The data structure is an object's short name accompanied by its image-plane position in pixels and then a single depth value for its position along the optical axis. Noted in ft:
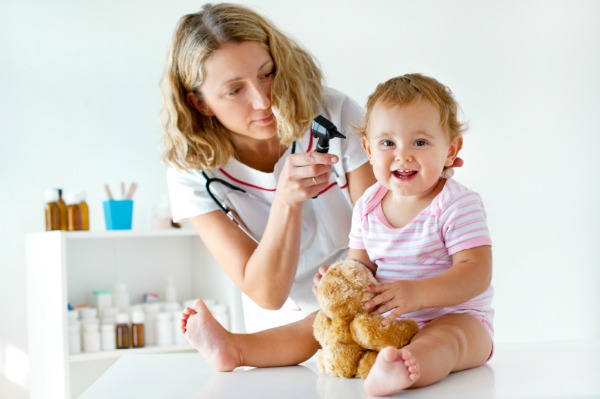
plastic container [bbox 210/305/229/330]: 10.48
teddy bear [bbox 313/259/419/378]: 3.60
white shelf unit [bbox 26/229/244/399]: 9.65
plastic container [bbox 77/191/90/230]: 10.09
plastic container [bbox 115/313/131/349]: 10.09
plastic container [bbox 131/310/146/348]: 10.19
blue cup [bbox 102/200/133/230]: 10.30
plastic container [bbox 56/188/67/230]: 10.08
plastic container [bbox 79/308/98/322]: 10.03
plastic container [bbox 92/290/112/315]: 10.43
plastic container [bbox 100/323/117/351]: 9.97
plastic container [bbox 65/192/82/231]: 10.02
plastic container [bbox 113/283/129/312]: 10.59
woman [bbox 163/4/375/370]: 4.82
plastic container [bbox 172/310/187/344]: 10.39
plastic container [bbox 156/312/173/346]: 10.29
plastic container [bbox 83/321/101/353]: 9.87
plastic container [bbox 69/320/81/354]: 9.79
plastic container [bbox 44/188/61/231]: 9.96
